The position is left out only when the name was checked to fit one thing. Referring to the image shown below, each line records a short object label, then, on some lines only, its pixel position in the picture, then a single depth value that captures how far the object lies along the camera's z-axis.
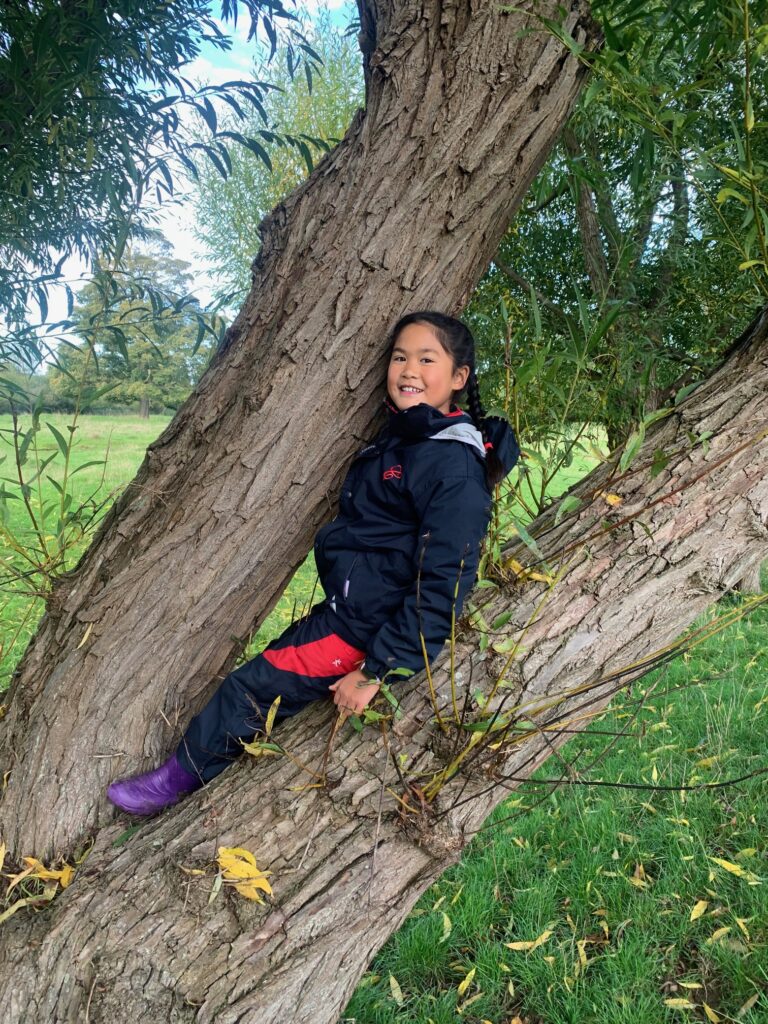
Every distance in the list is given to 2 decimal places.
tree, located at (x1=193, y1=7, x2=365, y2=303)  9.20
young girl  1.86
